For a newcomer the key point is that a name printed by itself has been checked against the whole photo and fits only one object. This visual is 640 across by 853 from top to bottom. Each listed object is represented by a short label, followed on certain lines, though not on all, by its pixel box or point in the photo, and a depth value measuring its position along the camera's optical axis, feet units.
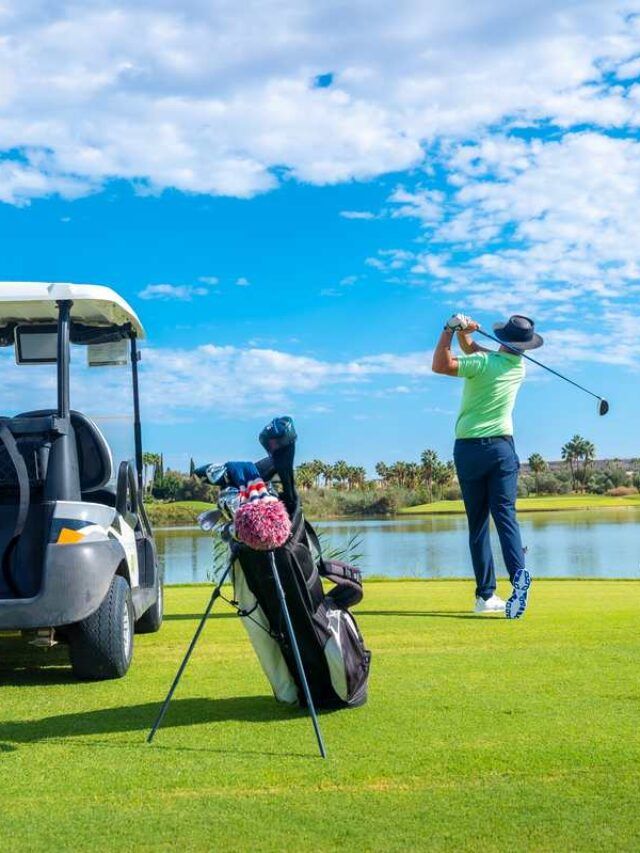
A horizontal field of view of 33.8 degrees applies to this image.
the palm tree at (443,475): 372.17
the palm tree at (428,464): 376.48
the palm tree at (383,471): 380.78
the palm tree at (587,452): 395.34
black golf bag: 14.44
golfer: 26.00
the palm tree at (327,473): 357.86
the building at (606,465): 336.20
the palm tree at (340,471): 370.73
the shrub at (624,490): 340.18
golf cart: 17.39
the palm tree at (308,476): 284.78
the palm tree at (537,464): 393.39
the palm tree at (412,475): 377.91
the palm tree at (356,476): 374.02
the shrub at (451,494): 332.60
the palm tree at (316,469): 331.34
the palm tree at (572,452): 395.96
